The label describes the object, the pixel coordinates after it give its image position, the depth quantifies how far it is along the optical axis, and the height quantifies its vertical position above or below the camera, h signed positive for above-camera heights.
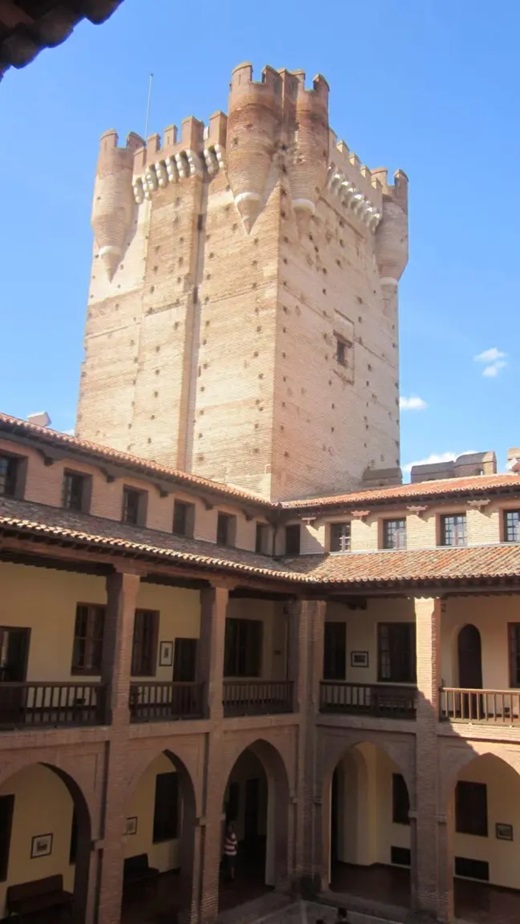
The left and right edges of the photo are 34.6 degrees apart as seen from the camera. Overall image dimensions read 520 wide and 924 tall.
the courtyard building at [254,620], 16.80 +1.22
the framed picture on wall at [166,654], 20.77 +0.32
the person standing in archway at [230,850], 20.58 -4.32
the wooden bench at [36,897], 16.58 -4.60
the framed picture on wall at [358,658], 23.12 +0.43
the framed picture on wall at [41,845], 17.39 -3.72
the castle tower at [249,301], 30.02 +14.10
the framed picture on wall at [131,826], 19.89 -3.71
